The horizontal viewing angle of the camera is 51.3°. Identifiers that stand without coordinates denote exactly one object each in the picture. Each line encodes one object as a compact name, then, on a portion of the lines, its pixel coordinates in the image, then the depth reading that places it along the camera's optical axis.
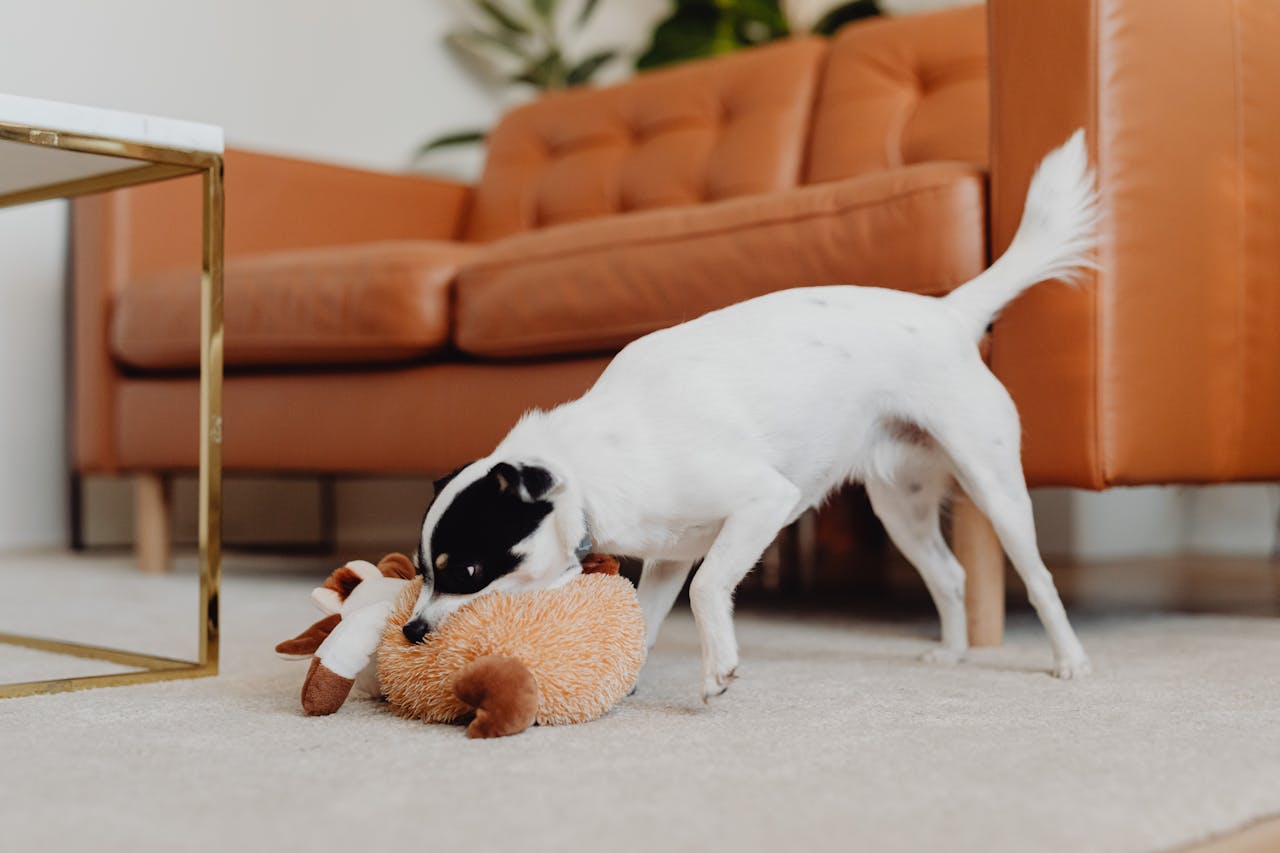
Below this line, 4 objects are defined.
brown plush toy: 1.12
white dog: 1.21
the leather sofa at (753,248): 1.57
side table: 1.28
